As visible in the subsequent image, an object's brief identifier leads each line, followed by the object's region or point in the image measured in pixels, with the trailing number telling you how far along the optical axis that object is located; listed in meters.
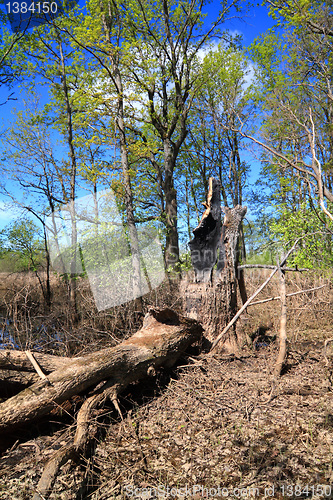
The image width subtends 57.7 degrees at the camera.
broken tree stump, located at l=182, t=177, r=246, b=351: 5.11
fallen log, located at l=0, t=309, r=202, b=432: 2.99
